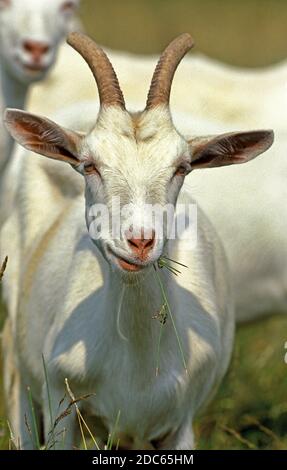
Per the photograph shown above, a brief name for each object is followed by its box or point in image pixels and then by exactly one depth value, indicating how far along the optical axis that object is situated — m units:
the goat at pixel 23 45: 8.38
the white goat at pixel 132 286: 4.91
